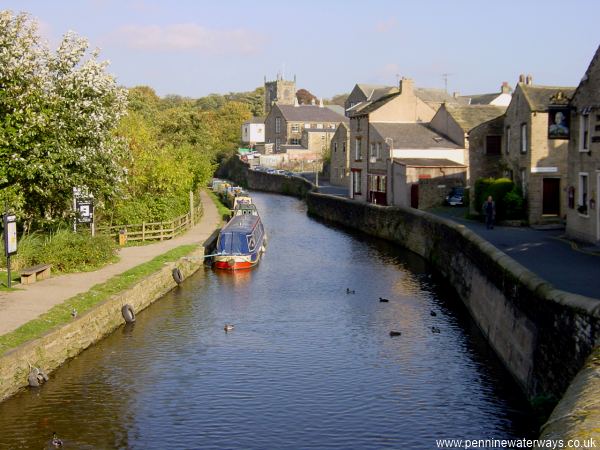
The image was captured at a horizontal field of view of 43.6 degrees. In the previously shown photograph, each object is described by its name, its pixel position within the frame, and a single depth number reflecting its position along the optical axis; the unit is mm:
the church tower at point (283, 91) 181625
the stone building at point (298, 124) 126781
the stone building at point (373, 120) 65312
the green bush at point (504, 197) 42875
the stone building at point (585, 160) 32812
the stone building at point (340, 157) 84831
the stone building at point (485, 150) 49700
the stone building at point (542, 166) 41969
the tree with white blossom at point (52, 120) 30938
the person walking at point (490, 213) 40750
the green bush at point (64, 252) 32500
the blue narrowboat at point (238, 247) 40469
